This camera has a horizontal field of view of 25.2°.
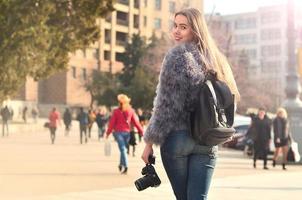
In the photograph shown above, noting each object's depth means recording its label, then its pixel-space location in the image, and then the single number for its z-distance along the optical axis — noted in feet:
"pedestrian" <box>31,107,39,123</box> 206.20
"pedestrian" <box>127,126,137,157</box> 54.99
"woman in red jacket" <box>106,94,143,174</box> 48.37
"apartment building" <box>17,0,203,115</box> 289.94
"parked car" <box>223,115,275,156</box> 93.77
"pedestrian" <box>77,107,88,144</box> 100.78
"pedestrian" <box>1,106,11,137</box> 125.29
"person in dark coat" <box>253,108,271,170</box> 60.34
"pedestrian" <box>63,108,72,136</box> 128.20
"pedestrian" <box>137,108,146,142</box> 108.08
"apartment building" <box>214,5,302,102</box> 479.41
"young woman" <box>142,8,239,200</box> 14.07
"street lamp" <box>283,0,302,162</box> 64.75
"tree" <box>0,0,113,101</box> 84.99
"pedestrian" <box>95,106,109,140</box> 117.31
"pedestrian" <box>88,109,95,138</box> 116.37
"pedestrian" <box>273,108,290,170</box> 58.85
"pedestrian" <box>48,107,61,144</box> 100.05
